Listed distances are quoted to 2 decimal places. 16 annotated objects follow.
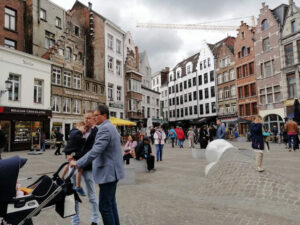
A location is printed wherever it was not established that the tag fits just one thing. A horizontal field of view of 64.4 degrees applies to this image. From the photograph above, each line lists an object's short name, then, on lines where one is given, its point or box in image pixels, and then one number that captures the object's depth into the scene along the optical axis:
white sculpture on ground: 7.58
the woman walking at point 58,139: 16.97
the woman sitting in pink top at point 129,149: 10.17
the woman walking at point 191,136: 20.53
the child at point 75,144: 4.21
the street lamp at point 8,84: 17.63
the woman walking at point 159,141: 11.99
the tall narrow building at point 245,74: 35.50
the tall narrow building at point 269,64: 30.91
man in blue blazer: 3.21
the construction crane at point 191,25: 81.94
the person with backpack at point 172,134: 21.55
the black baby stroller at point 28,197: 2.64
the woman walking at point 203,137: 13.48
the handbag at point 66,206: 3.06
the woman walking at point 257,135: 7.64
